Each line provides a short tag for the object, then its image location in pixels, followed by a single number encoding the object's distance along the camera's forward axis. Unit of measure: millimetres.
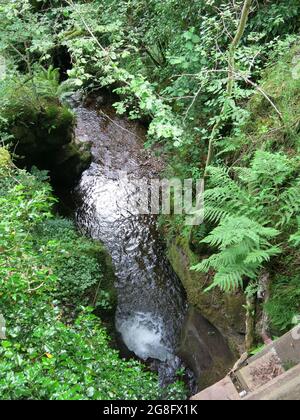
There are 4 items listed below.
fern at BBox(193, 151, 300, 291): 4121
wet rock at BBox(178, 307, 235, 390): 6004
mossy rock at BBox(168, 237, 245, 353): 5743
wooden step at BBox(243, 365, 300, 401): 2631
